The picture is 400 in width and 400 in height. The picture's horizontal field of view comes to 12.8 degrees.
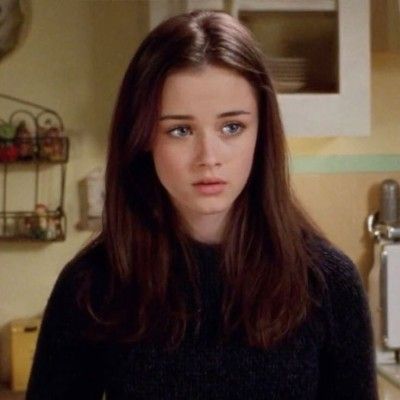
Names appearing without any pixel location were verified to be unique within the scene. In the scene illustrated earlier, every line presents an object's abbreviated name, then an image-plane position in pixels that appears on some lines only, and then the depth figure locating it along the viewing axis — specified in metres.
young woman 2.06
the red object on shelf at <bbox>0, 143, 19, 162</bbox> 3.32
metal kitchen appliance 3.08
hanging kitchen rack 3.34
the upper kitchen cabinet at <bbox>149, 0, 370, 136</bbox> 3.03
